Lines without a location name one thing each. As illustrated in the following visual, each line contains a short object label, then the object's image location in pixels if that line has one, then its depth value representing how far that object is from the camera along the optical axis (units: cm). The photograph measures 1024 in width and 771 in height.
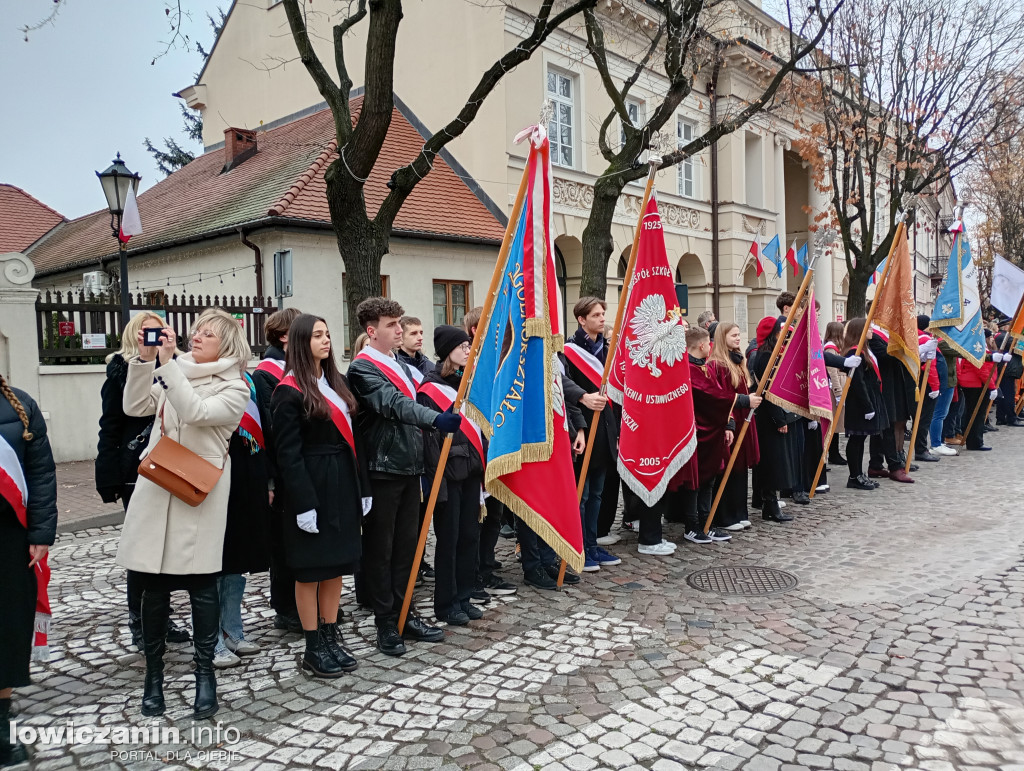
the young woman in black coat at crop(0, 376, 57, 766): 324
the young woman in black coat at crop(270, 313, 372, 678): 388
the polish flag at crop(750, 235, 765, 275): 2092
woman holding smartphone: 355
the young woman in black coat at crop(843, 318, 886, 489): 887
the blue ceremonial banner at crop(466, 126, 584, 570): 469
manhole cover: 545
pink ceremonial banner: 785
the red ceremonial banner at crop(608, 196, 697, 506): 606
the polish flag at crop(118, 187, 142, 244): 1044
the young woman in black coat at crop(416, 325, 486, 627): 476
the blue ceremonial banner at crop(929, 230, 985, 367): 1112
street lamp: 1075
